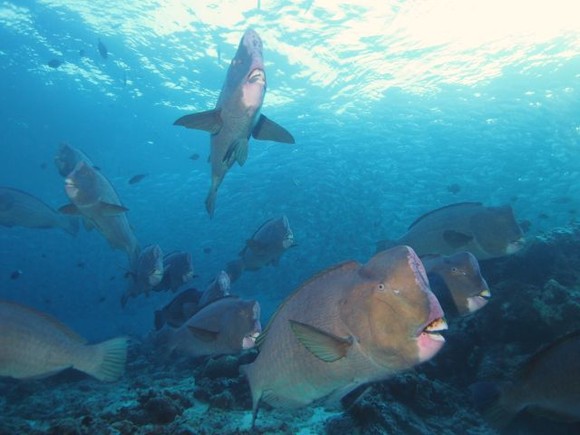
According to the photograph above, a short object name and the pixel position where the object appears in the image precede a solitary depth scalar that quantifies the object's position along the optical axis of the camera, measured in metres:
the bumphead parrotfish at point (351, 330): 1.97
